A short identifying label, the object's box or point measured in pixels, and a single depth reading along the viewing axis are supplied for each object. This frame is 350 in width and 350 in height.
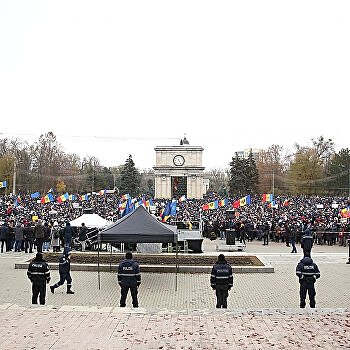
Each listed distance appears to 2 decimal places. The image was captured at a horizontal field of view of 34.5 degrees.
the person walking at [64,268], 14.51
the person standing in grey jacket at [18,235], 24.62
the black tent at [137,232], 16.19
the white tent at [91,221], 27.16
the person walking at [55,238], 25.35
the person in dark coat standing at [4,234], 25.19
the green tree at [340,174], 76.56
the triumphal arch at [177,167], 86.38
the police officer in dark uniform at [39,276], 12.59
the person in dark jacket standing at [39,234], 23.55
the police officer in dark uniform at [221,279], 12.09
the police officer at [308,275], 12.44
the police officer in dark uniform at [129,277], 12.41
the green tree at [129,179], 91.62
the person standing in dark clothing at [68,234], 23.50
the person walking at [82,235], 24.80
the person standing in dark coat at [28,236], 24.67
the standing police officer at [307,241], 19.69
